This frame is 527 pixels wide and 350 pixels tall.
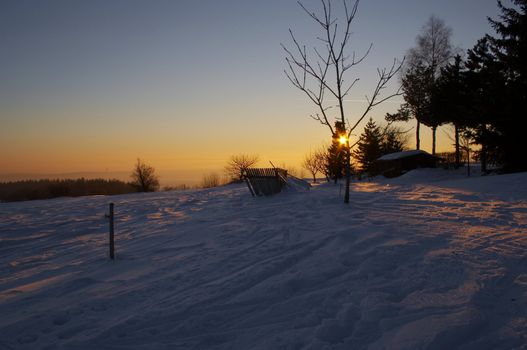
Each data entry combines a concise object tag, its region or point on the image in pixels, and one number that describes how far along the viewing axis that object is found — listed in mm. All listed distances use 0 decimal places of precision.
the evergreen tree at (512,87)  18547
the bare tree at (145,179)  47281
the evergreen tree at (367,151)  38969
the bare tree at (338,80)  9992
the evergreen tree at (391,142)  43400
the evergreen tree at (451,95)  26058
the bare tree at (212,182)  40375
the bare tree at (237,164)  46906
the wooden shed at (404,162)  31953
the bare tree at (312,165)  37094
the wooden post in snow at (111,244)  6068
